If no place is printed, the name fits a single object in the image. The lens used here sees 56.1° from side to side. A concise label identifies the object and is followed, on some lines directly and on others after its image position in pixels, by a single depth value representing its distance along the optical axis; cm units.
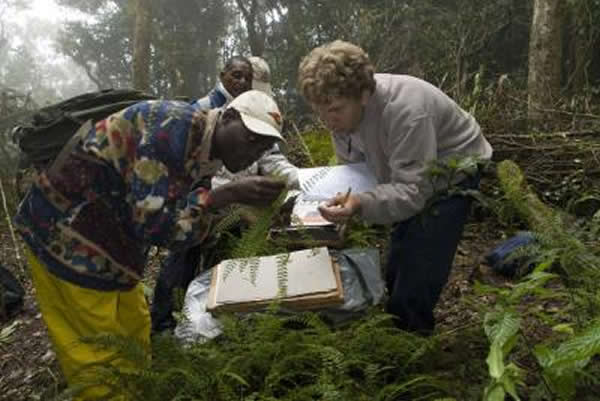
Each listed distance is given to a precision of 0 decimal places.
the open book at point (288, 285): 288
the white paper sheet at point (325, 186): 305
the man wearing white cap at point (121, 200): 221
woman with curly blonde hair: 258
